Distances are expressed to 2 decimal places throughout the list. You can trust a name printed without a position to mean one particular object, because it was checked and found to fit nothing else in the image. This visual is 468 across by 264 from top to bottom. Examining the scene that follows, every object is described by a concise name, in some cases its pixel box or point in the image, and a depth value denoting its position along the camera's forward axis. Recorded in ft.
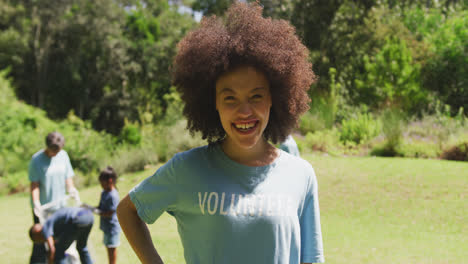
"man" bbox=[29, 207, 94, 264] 12.44
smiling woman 5.83
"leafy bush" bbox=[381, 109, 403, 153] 42.88
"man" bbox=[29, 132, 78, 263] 18.12
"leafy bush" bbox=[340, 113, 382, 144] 45.29
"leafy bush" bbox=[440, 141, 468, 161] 37.55
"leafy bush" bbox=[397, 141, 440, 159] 40.17
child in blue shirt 17.87
